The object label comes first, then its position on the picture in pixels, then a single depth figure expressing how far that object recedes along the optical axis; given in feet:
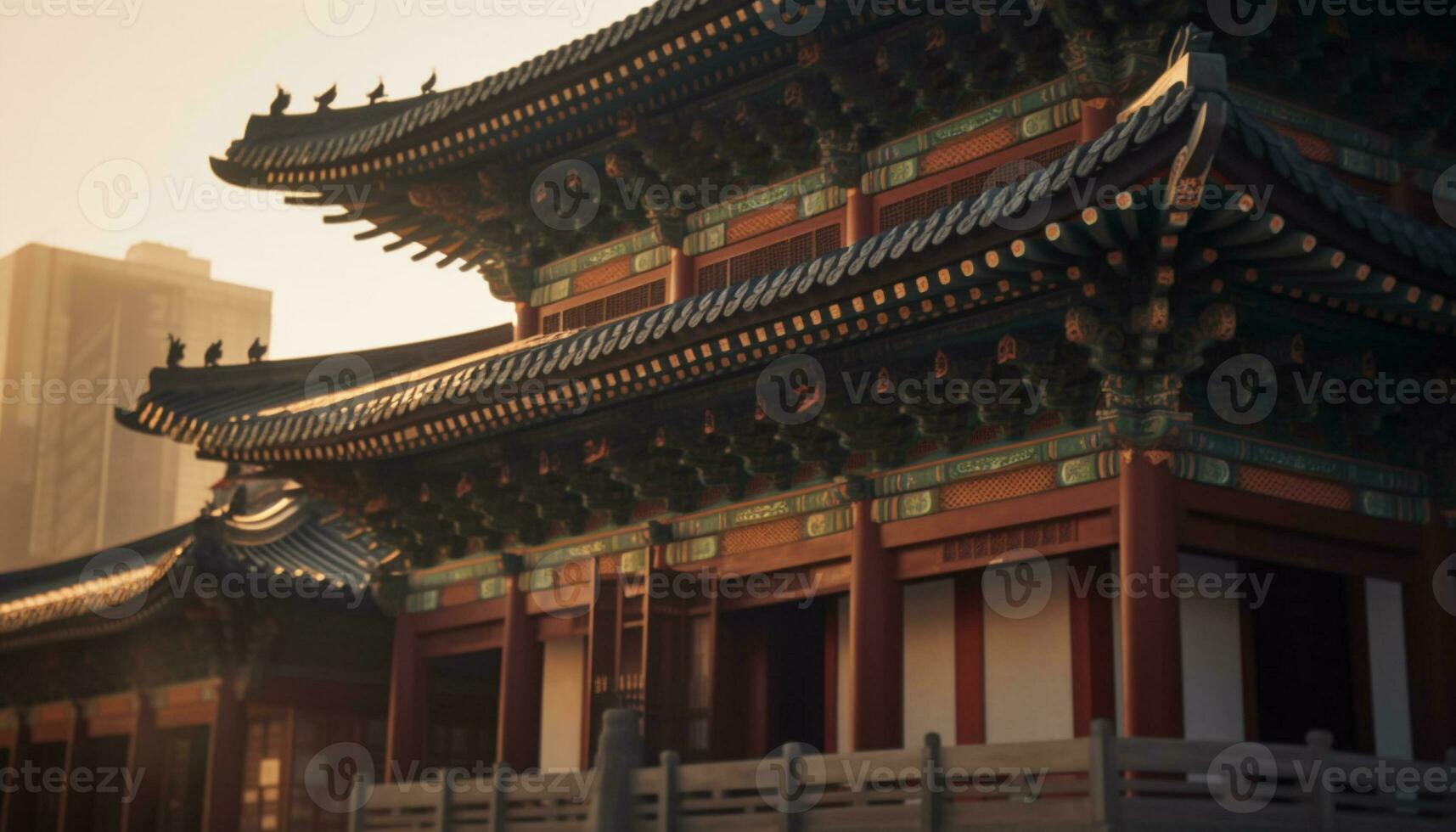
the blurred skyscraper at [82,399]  190.70
